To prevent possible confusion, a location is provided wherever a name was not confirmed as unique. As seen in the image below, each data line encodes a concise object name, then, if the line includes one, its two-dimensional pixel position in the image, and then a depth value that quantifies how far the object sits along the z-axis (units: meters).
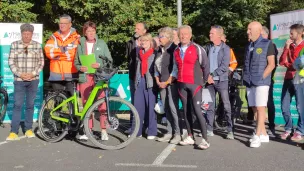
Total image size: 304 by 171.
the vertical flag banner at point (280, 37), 8.62
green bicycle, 6.91
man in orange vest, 7.50
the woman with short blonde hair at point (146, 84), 7.53
